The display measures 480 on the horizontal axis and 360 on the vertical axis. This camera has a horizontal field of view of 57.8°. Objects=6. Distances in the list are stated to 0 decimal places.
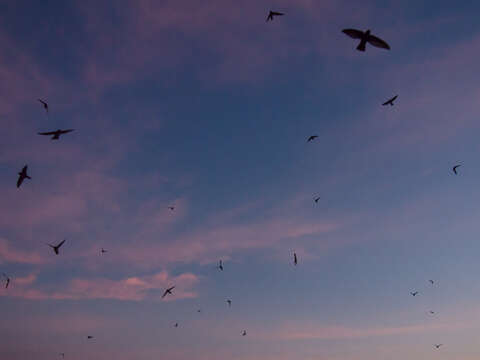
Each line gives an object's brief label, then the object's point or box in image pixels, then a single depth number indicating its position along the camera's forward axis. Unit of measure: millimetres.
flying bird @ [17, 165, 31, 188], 33591
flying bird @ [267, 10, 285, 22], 30686
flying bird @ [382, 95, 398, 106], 37625
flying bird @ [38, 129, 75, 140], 30559
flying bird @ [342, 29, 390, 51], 21312
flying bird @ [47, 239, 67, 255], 37600
